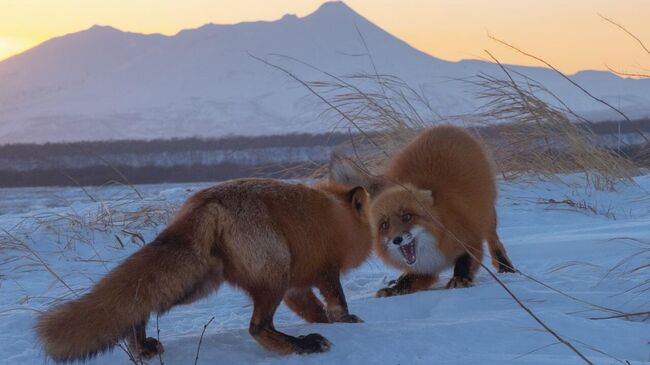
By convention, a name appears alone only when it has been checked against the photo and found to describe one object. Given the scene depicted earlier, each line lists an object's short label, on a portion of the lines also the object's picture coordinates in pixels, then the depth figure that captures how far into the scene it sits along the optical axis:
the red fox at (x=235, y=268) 2.93
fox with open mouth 5.06
